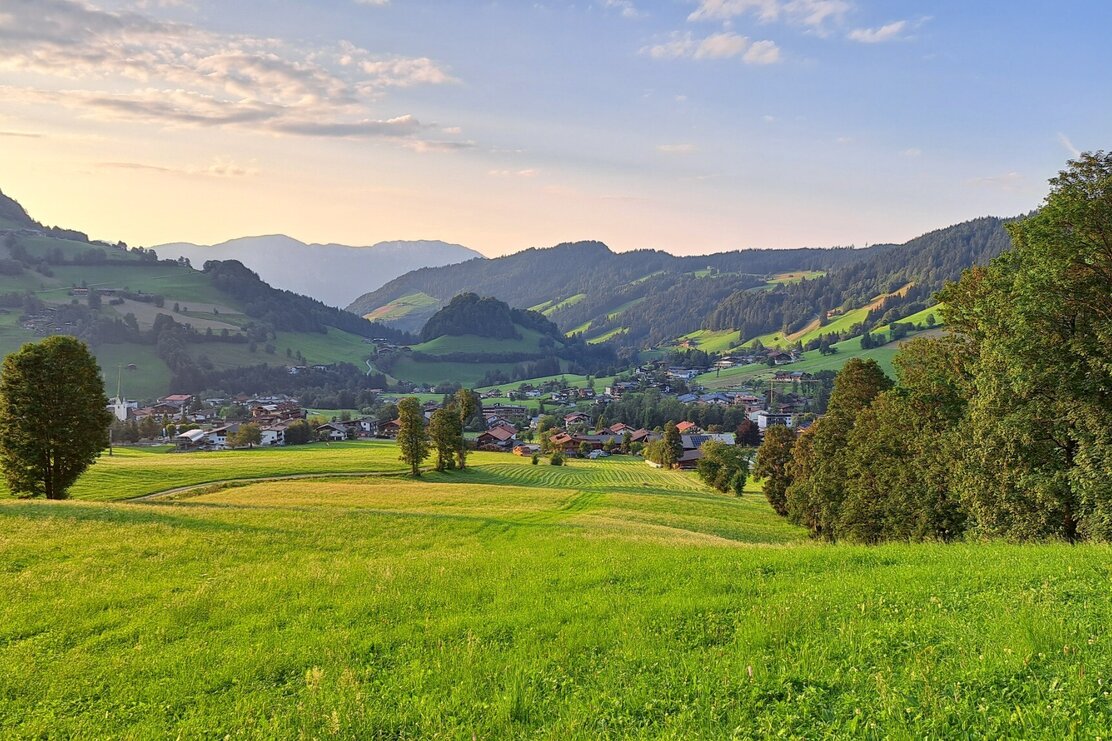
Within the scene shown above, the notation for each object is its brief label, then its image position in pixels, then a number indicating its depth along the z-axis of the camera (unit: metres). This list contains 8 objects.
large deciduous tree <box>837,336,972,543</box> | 32.03
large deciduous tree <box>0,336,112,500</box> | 38.41
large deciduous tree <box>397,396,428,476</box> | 78.31
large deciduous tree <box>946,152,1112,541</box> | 23.27
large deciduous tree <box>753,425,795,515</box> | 62.56
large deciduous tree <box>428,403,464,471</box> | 84.69
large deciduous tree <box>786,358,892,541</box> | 43.19
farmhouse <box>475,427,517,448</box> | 160.75
